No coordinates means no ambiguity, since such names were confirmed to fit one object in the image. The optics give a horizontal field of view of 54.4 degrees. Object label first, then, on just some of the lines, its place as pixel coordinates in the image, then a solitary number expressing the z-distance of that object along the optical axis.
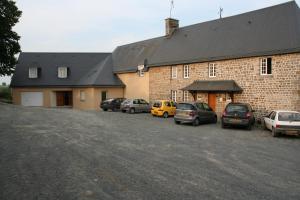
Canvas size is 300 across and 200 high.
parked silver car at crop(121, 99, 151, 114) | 26.58
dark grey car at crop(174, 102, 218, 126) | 18.53
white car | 14.52
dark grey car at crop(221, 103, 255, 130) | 17.00
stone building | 19.61
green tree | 30.00
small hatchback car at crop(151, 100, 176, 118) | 24.14
